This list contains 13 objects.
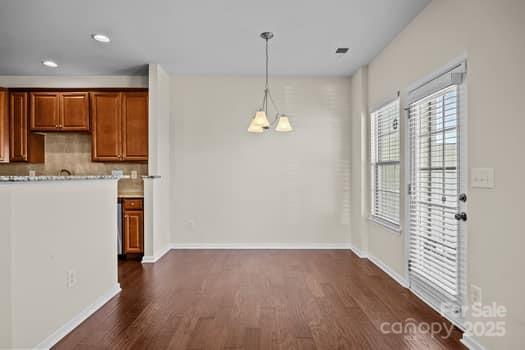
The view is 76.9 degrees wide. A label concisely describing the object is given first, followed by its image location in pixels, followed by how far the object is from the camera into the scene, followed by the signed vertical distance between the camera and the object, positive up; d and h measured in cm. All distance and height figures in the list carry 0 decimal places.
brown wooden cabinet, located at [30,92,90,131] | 491 +93
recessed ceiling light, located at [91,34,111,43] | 371 +154
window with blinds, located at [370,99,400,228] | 384 +10
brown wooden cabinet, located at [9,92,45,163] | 493 +66
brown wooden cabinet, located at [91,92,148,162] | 486 +70
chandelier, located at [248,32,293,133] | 357 +55
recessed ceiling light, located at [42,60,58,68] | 461 +155
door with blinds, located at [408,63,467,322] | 250 -18
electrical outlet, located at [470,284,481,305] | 228 -86
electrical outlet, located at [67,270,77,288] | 256 -83
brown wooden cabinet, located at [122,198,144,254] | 469 -74
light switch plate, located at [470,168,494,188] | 215 -4
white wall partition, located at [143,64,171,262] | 457 +2
